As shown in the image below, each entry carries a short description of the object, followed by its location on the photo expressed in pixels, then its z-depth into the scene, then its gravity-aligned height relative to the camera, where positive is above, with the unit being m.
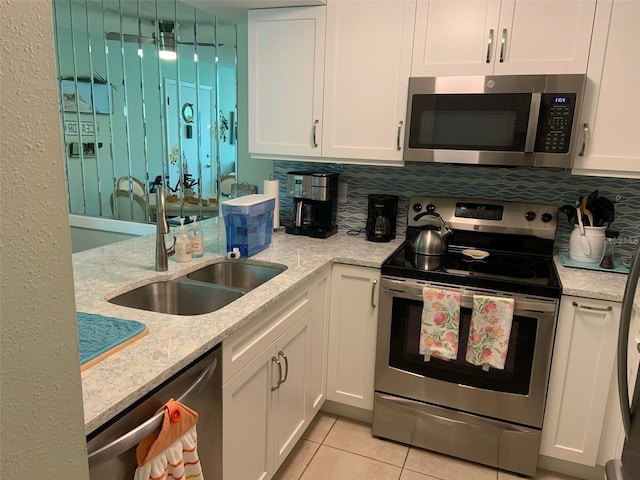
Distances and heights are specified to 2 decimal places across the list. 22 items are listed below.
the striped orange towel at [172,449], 1.17 -0.77
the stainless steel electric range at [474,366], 2.05 -0.89
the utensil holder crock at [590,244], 2.24 -0.41
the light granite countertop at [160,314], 1.11 -0.54
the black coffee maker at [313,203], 2.63 -0.31
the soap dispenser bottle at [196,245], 2.19 -0.46
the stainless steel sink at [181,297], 1.83 -0.60
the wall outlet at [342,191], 2.84 -0.25
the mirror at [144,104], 3.29 +0.28
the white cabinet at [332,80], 2.30 +0.34
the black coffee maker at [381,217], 2.61 -0.36
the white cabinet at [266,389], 1.56 -0.90
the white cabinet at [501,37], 2.01 +0.51
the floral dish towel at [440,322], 2.08 -0.74
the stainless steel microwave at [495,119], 2.03 +0.15
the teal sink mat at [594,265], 2.19 -0.50
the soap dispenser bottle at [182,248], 2.12 -0.46
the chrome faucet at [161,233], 1.88 -0.36
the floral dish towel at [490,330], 2.00 -0.74
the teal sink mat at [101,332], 1.22 -0.53
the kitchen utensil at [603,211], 2.25 -0.25
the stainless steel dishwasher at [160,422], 1.06 -0.68
